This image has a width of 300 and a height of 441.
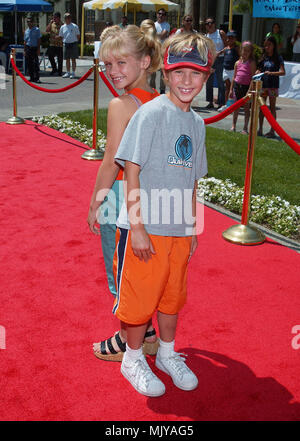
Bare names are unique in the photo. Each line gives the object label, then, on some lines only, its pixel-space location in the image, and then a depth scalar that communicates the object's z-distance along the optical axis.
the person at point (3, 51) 20.83
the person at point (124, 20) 19.80
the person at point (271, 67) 9.58
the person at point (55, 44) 18.72
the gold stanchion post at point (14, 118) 10.54
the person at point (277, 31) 13.61
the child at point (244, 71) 9.84
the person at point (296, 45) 15.64
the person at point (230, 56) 11.74
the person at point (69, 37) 18.27
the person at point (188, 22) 12.16
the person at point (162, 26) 14.00
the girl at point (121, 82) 2.76
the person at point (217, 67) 12.84
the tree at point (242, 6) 24.22
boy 2.54
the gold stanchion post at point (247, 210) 4.94
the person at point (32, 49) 17.14
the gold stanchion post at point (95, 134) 7.97
